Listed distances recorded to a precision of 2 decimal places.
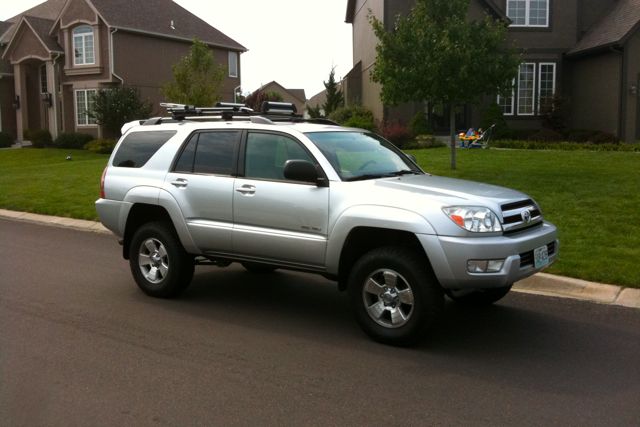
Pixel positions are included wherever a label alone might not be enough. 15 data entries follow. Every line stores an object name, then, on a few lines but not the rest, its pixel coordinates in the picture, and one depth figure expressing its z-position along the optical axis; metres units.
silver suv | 5.57
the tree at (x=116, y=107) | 32.62
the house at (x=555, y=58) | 26.77
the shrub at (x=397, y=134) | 24.09
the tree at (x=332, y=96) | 44.20
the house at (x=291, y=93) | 89.82
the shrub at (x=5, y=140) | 37.09
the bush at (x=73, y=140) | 34.25
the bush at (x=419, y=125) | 25.69
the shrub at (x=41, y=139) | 35.66
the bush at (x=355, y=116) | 26.51
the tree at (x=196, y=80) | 26.73
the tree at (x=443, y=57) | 14.59
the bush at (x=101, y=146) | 31.62
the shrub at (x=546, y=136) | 25.39
